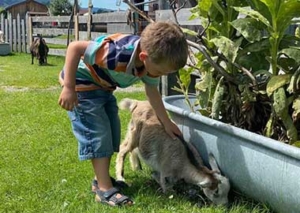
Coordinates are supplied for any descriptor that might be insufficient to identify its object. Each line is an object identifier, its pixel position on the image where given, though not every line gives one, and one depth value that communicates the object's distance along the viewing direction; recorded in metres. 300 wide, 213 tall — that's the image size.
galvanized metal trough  1.78
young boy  2.06
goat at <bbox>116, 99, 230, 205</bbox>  2.19
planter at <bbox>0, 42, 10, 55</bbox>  12.85
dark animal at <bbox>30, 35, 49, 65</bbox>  10.08
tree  28.59
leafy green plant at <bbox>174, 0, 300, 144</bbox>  2.06
